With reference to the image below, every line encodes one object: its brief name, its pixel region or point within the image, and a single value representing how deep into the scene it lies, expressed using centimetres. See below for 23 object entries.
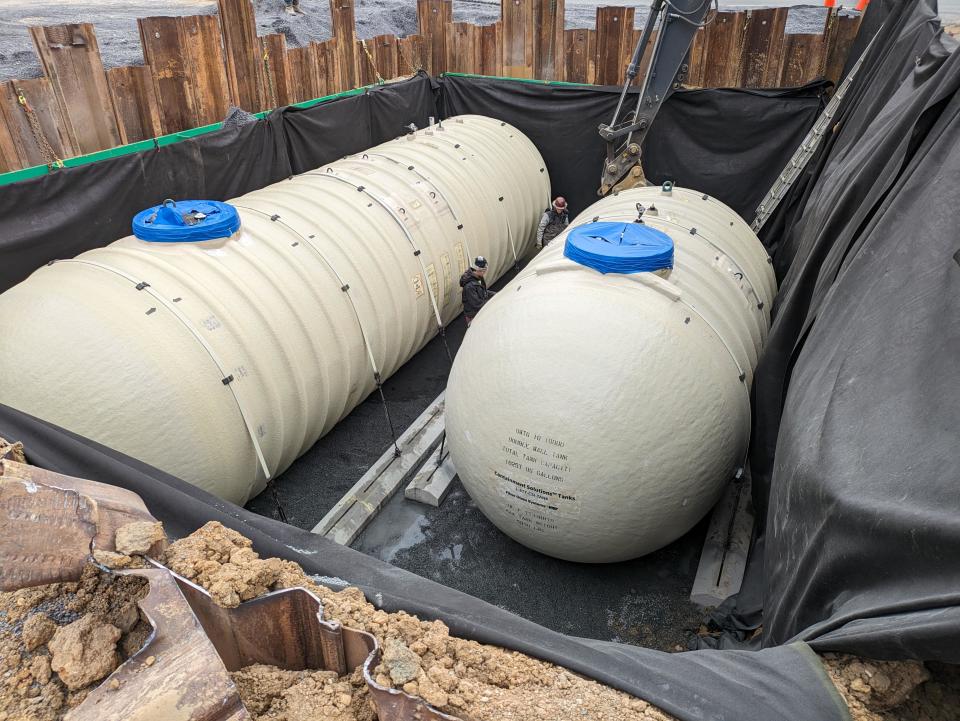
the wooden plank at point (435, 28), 1088
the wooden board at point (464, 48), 1105
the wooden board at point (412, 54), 1078
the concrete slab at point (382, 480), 544
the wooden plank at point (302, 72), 839
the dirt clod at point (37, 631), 190
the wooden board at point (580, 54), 1028
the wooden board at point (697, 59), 948
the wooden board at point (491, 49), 1092
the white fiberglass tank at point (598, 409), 411
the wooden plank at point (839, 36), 866
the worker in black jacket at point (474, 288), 732
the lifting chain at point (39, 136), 558
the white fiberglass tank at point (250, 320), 431
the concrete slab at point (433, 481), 575
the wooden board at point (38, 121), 548
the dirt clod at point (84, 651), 180
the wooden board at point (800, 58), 895
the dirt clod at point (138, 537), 206
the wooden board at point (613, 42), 979
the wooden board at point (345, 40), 901
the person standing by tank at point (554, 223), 954
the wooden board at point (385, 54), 1020
